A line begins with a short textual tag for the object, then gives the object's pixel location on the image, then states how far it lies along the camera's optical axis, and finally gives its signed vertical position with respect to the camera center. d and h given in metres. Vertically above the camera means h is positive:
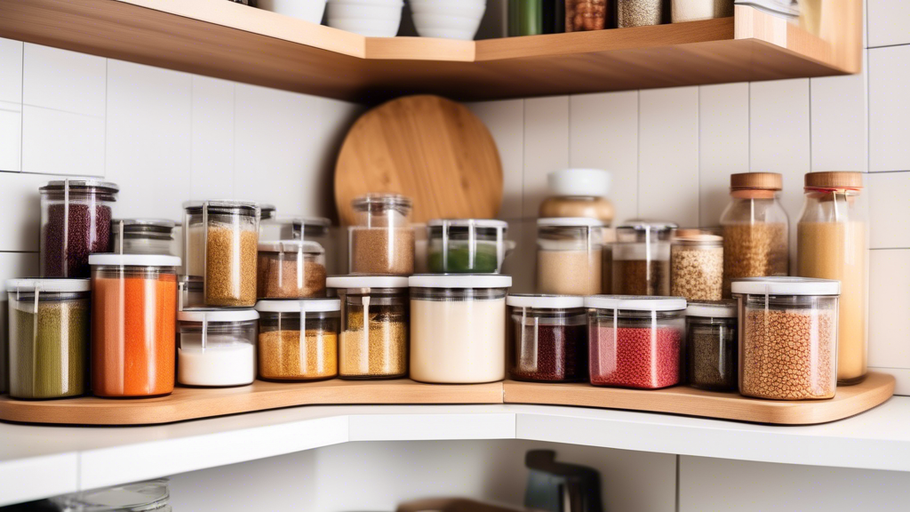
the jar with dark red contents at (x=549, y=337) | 1.16 -0.11
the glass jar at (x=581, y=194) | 1.34 +0.11
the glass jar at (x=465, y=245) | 1.25 +0.02
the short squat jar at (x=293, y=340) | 1.16 -0.12
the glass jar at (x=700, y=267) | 1.19 -0.01
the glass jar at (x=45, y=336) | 1.02 -0.10
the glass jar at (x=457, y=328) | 1.14 -0.10
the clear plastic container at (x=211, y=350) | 1.11 -0.13
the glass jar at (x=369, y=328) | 1.18 -0.10
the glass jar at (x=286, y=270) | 1.20 -0.02
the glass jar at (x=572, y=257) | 1.27 +0.01
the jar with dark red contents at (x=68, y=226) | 1.08 +0.04
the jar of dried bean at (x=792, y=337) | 1.01 -0.09
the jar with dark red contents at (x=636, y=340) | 1.10 -0.11
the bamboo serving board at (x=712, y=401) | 1.00 -0.18
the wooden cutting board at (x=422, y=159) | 1.48 +0.18
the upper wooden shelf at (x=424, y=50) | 1.07 +0.31
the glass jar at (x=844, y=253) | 1.16 +0.01
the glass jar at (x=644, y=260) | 1.26 +0.00
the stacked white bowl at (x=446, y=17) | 1.28 +0.38
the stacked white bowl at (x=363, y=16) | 1.26 +0.38
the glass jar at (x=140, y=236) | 1.12 +0.03
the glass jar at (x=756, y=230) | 1.23 +0.05
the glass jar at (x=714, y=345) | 1.09 -0.11
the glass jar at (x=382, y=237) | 1.25 +0.03
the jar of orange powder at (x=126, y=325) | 1.02 -0.08
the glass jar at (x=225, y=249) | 1.13 +0.01
